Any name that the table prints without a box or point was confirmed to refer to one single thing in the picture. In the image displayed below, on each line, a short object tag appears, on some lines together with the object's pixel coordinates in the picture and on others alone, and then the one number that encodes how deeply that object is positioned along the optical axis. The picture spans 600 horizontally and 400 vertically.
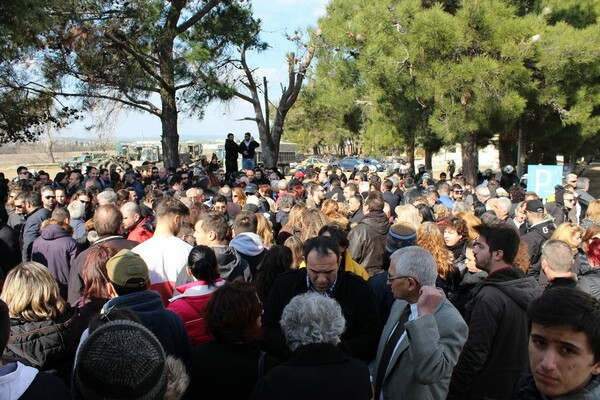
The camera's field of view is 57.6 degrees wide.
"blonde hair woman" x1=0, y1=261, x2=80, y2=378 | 3.16
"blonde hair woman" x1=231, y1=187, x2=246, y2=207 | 8.92
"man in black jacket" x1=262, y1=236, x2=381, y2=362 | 3.40
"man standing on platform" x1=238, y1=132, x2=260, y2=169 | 17.78
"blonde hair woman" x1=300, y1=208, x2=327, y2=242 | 5.47
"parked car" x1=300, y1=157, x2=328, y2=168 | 47.42
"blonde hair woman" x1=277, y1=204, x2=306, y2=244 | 6.20
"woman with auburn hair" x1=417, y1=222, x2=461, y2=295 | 4.66
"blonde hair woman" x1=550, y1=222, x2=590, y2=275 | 5.16
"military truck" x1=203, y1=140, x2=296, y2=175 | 46.17
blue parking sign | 11.02
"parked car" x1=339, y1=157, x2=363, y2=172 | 46.75
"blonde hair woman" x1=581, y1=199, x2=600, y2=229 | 6.50
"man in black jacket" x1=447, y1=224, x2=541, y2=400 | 3.36
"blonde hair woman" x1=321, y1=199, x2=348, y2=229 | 6.41
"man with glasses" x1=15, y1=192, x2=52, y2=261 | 6.48
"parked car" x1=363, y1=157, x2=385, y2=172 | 44.17
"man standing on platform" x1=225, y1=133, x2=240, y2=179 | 17.89
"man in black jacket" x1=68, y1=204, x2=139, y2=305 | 4.87
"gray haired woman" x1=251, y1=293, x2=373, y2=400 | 2.27
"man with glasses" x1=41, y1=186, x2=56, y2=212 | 7.61
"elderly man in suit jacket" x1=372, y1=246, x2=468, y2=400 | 2.60
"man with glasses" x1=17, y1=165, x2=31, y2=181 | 12.67
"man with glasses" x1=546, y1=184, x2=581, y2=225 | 8.54
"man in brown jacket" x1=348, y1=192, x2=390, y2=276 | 5.91
